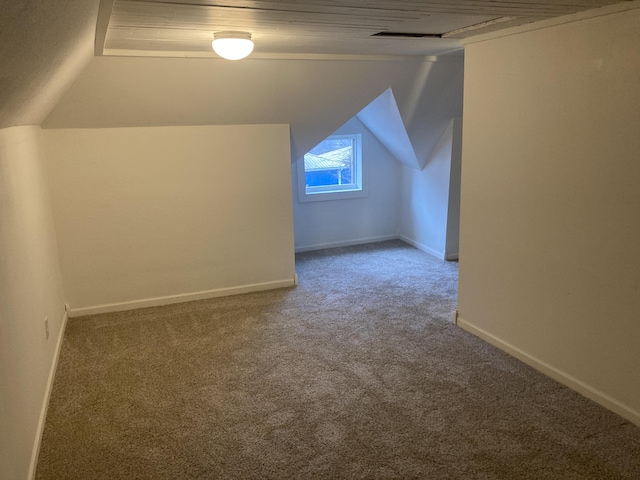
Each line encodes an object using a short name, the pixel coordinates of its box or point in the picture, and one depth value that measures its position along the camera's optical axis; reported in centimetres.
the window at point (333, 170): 539
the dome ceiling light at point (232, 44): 240
